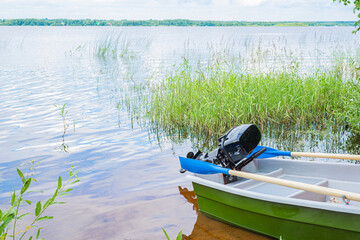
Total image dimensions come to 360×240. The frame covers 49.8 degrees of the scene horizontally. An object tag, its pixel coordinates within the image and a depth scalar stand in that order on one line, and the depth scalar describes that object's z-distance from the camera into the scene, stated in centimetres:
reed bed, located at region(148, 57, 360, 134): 714
